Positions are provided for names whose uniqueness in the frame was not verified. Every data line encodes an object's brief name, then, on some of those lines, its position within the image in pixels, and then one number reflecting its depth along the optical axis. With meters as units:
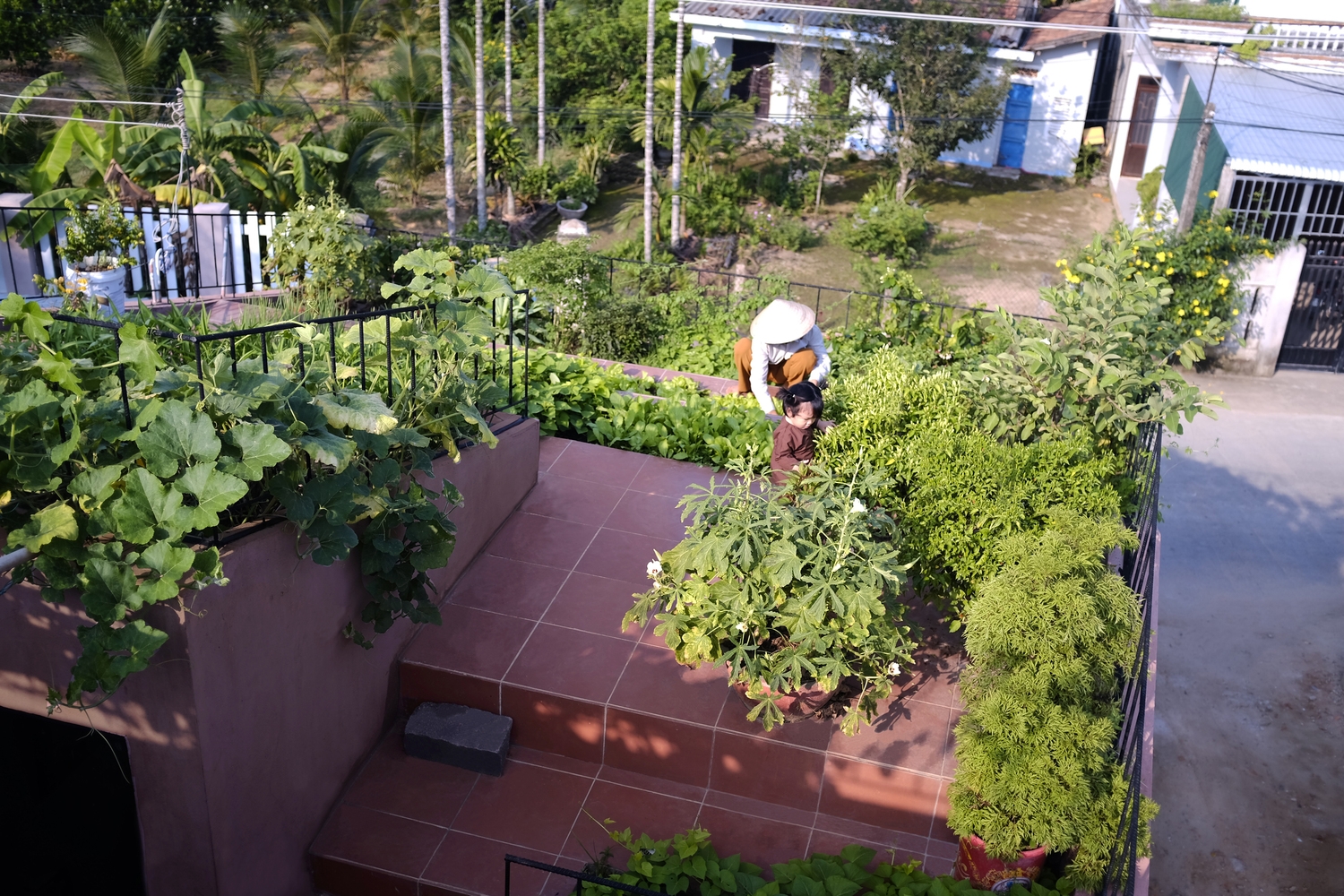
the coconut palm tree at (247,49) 20.64
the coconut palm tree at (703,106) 19.80
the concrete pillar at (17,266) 9.20
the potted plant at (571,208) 21.33
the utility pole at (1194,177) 15.15
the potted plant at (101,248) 8.46
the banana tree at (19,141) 11.85
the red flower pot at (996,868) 4.17
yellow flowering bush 14.34
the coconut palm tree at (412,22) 24.92
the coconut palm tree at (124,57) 18.55
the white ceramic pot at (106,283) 8.43
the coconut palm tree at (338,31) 23.39
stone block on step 4.76
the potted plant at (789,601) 4.40
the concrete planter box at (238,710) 3.71
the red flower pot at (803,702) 4.75
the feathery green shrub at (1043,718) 4.00
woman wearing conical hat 5.57
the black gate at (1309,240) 14.55
